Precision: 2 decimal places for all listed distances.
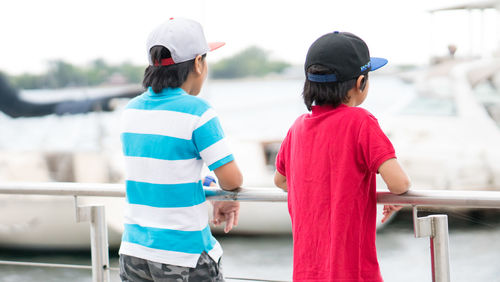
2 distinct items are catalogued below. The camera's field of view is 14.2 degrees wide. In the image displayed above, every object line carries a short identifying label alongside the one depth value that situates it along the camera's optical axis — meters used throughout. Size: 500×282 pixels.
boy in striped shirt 5.67
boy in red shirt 5.56
